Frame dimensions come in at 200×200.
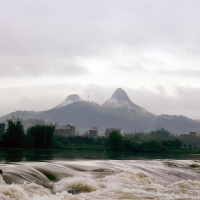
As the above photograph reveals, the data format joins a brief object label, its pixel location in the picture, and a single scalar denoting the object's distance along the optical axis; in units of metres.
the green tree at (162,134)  134.00
